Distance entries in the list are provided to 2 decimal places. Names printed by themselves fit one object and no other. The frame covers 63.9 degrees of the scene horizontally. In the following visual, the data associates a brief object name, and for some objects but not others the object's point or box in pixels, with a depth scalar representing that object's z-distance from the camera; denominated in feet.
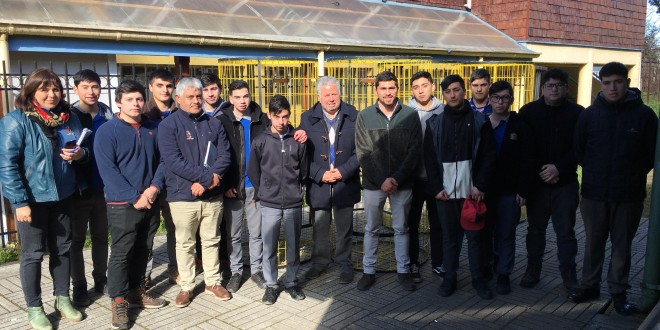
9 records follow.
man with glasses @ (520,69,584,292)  15.52
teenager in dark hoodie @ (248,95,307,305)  15.75
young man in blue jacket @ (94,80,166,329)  13.78
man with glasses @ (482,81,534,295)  15.74
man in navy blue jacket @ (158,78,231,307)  14.61
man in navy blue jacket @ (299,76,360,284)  16.62
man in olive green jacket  16.25
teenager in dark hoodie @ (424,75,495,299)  15.48
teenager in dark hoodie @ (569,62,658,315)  13.93
